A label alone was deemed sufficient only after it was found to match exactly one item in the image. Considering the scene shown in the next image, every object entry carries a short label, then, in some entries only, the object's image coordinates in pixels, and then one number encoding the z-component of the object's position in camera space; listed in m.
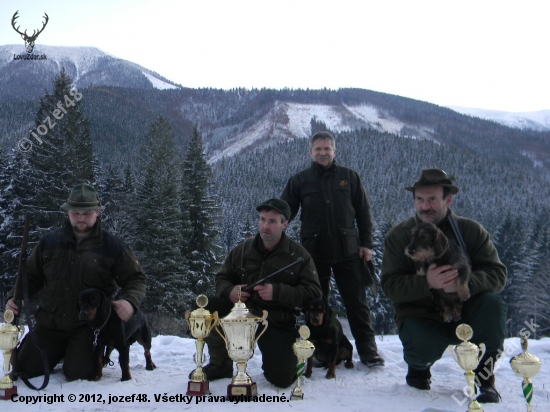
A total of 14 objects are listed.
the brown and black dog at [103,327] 3.88
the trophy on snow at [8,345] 3.38
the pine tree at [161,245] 22.28
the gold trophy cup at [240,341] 3.33
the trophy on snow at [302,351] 3.32
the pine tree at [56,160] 21.22
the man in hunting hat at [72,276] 4.13
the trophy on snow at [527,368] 2.72
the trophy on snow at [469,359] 2.79
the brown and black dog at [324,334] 4.00
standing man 4.80
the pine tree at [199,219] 24.25
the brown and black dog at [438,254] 3.39
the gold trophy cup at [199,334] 3.45
